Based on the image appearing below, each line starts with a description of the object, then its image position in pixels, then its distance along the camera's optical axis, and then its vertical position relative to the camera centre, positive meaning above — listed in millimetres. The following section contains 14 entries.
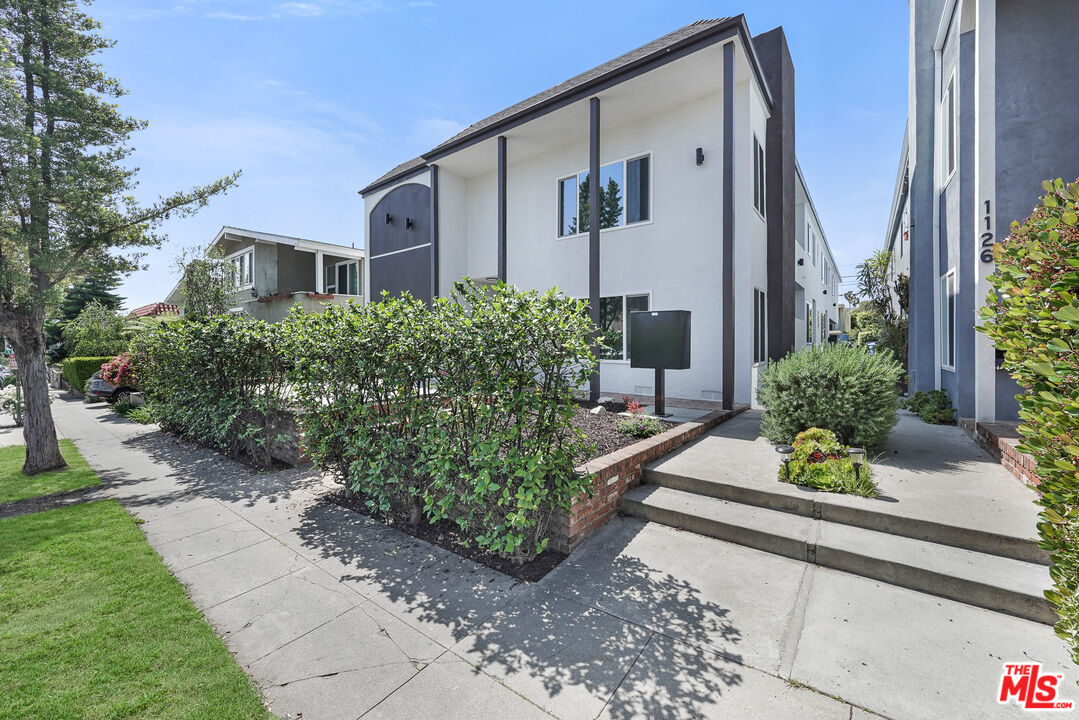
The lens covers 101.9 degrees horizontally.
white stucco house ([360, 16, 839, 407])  8414 +3830
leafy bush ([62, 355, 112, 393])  16047 -340
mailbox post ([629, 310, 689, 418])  7113 +285
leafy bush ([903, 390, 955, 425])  6980 -834
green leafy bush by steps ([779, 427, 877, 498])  3937 -1045
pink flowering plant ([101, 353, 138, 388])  12564 -384
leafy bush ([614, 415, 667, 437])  5680 -903
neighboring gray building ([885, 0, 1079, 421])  5246 +2761
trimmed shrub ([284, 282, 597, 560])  3326 -377
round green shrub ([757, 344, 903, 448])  5020 -442
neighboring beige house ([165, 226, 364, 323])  17516 +3895
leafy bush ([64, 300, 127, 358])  17578 +1104
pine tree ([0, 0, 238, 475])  5551 +2488
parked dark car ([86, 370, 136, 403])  13086 -939
